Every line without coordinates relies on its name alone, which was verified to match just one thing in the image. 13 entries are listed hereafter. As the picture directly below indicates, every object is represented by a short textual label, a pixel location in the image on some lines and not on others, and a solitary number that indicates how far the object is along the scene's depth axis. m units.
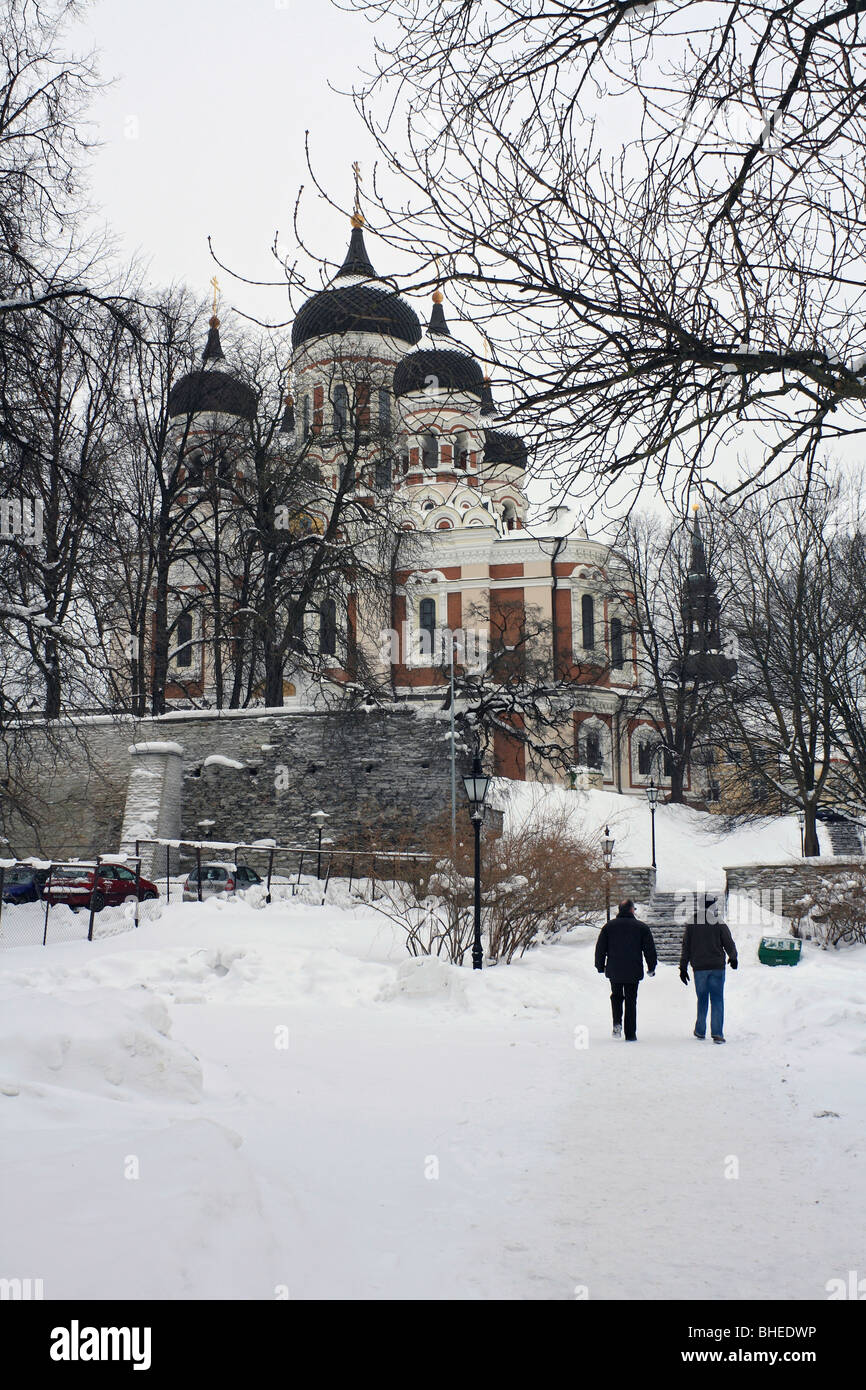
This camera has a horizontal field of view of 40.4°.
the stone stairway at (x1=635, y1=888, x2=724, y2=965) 24.31
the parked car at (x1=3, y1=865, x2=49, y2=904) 26.19
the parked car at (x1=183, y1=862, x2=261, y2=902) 26.17
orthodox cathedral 33.53
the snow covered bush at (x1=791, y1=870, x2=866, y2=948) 21.11
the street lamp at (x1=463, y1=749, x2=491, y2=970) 16.50
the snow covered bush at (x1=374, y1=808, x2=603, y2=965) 17.23
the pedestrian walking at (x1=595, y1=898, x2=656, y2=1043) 12.02
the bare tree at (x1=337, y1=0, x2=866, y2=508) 5.89
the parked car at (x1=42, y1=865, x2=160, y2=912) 23.81
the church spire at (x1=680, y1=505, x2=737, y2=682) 40.31
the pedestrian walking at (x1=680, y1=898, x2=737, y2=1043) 11.98
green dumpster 19.67
